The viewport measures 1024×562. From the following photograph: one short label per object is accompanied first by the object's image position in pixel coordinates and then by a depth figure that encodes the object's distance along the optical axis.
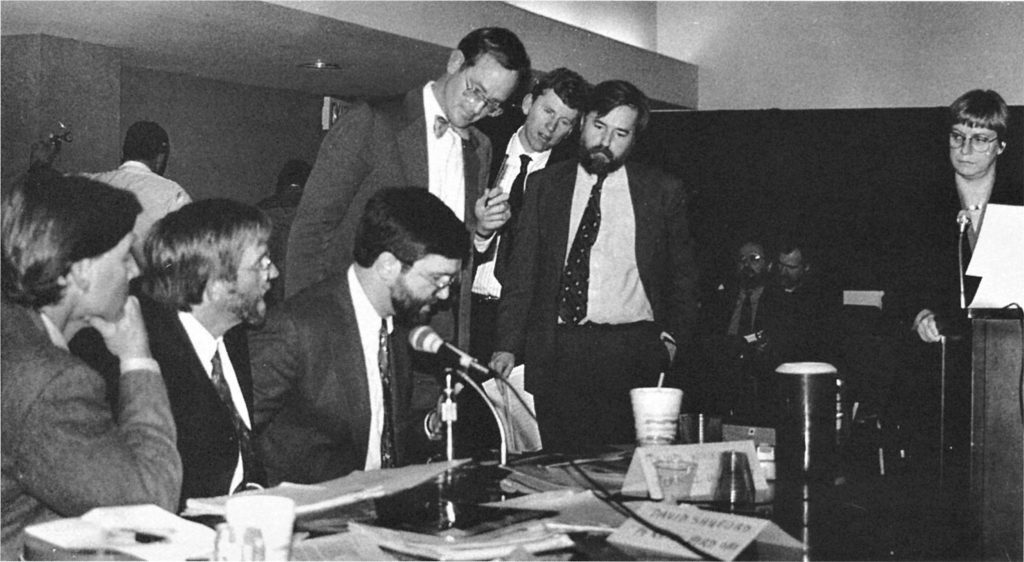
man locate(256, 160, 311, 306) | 4.72
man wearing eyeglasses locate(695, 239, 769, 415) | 6.14
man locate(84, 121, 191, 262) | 4.05
